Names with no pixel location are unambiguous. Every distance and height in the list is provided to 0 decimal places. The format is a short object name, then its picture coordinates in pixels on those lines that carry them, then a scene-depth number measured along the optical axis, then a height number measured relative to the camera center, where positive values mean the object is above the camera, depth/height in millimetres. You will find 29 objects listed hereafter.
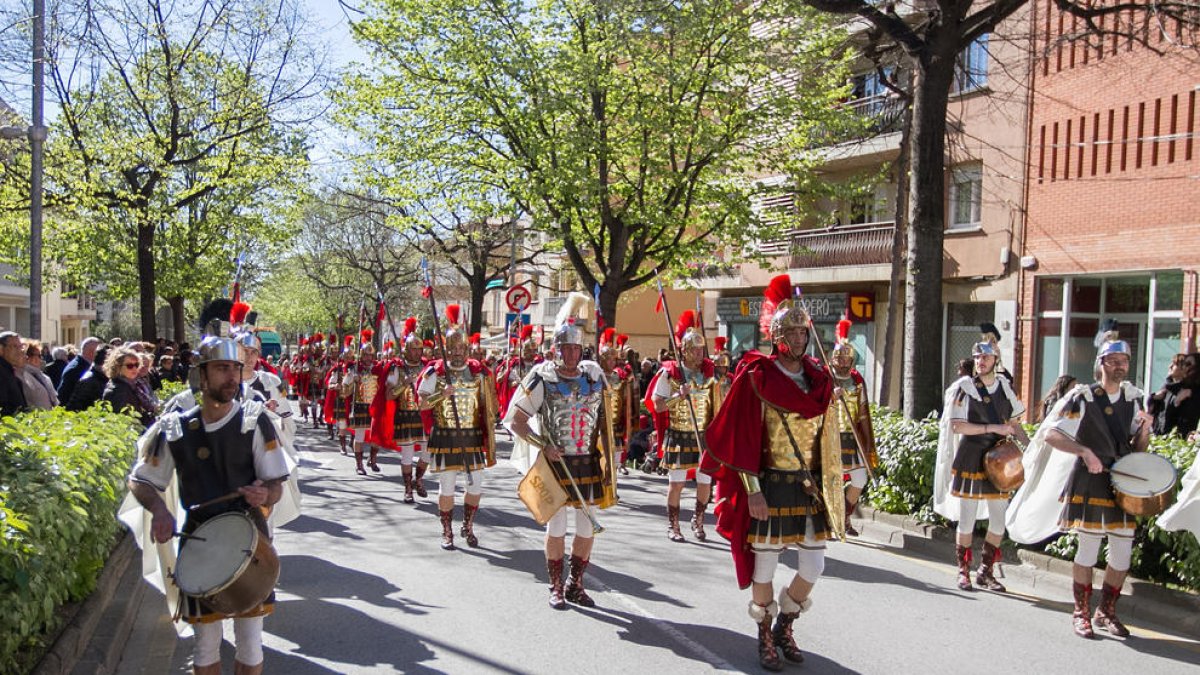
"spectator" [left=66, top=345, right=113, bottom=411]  10359 -953
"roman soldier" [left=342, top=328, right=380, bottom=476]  15477 -1439
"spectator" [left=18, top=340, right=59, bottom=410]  10555 -892
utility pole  13773 +1477
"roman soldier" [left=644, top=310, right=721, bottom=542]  10328 -1046
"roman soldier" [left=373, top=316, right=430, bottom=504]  12711 -1422
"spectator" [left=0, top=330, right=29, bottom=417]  10070 -773
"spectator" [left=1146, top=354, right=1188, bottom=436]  10867 -824
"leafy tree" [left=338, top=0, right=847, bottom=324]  19453 +4013
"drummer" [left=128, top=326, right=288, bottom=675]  4750 -763
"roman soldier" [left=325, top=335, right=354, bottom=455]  17656 -1580
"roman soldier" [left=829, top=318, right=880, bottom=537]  9680 -1045
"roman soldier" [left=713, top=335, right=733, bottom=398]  10914 -659
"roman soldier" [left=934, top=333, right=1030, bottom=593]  7988 -1005
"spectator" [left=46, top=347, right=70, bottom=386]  15422 -1016
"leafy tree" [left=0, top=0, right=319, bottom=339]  19422 +3436
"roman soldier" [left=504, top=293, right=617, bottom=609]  7465 -939
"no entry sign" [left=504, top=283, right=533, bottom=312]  18484 +154
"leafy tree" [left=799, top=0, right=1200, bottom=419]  11461 +2014
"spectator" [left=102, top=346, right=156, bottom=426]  10242 -841
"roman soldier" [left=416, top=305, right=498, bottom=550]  9859 -1108
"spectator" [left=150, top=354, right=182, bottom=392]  16359 -1244
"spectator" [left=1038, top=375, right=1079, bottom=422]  8711 -620
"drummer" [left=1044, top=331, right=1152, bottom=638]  6715 -914
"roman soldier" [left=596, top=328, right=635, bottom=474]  10766 -894
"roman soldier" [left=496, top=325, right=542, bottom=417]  14258 -968
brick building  16891 +1970
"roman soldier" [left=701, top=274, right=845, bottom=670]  5945 -920
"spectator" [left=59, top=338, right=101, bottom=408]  12484 -877
